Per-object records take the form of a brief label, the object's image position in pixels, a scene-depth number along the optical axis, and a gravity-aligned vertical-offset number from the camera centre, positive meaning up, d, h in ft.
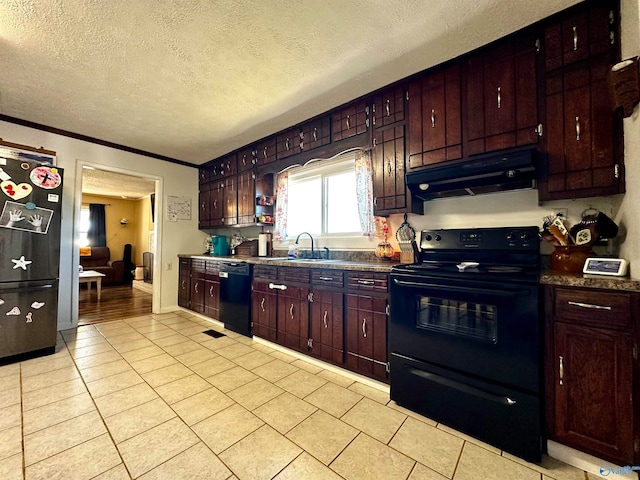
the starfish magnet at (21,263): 8.29 -0.52
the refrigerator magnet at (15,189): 8.11 +1.80
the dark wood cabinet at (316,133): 9.54 +4.16
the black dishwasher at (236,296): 10.47 -2.10
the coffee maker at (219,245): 14.52 +0.05
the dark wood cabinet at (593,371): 4.05 -2.06
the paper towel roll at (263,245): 12.64 +0.03
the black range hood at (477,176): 5.65 +1.62
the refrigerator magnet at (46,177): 8.66 +2.31
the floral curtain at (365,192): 9.10 +1.88
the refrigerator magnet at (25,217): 8.12 +0.93
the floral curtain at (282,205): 12.22 +1.89
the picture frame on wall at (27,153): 9.39 +3.60
